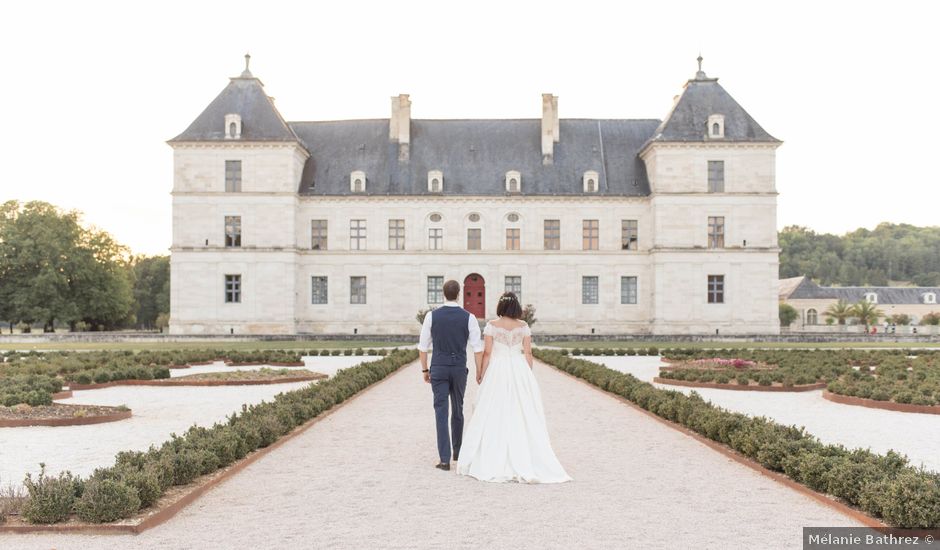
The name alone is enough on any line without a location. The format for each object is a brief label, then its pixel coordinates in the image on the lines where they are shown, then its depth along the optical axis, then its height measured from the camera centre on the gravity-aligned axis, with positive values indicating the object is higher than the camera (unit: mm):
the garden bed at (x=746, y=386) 19812 -1900
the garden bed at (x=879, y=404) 15742 -1889
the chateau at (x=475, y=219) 50812 +5039
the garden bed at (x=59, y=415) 13625 -1759
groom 10133 -519
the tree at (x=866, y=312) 73794 -782
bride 9398 -1233
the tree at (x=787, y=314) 83875 -1036
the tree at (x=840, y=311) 76812 -750
